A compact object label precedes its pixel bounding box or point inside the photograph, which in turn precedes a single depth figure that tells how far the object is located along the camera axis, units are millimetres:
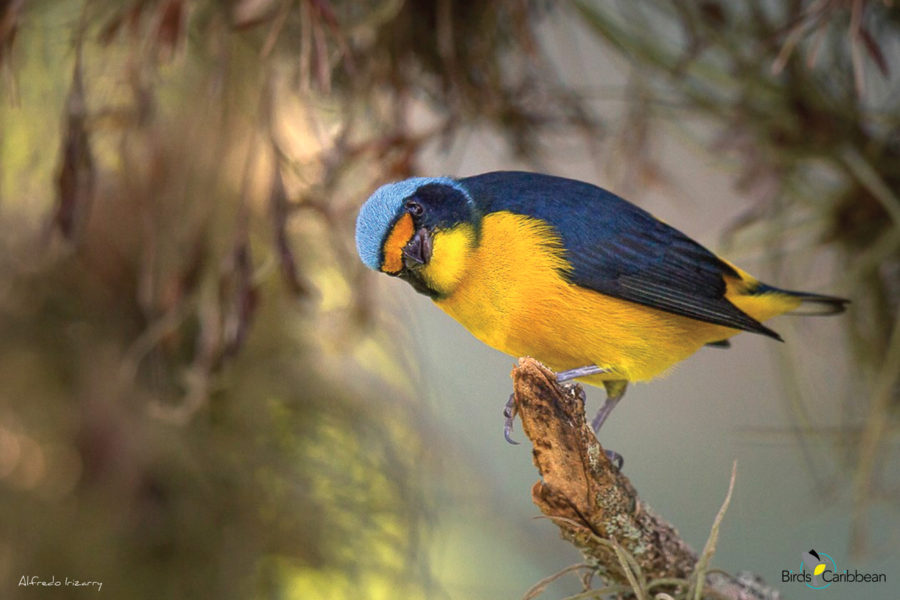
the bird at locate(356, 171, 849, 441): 2474
